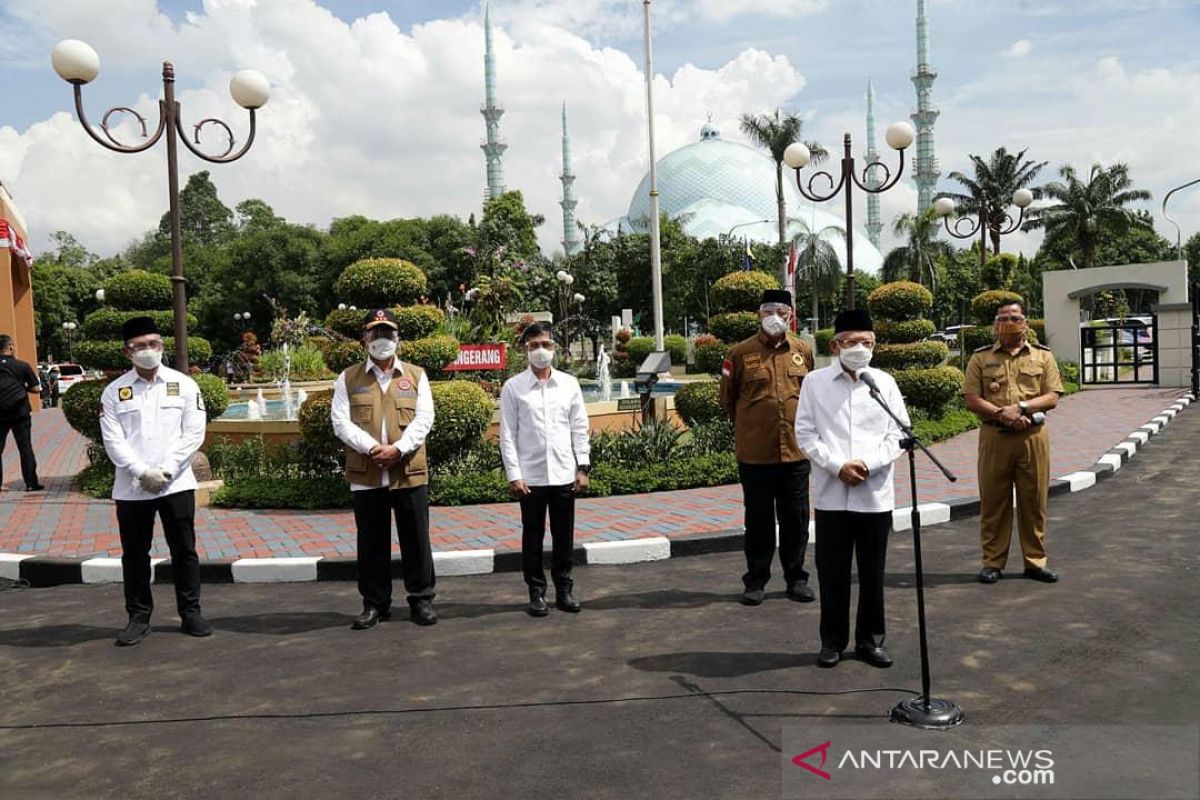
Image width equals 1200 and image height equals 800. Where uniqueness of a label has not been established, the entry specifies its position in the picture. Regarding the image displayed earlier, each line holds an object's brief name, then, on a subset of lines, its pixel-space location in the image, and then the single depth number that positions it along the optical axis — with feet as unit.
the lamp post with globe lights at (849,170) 44.70
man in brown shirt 18.65
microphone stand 11.93
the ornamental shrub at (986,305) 56.47
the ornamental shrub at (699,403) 36.09
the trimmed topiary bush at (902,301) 47.47
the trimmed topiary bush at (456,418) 29.09
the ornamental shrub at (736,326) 35.88
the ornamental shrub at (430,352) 30.73
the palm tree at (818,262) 169.27
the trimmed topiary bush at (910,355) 47.06
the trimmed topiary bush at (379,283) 30.30
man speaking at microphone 14.62
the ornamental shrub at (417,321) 31.07
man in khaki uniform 19.70
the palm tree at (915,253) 162.61
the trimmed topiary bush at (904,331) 47.21
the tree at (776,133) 126.72
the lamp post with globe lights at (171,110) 30.22
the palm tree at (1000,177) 160.76
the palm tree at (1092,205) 158.10
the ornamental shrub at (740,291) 36.24
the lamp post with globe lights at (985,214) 61.57
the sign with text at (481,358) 35.55
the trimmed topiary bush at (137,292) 35.50
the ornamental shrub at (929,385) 46.16
